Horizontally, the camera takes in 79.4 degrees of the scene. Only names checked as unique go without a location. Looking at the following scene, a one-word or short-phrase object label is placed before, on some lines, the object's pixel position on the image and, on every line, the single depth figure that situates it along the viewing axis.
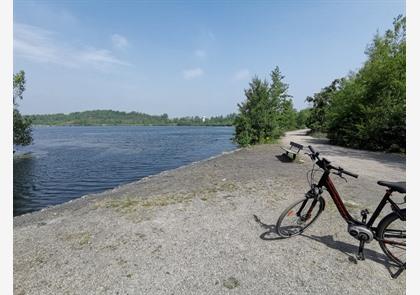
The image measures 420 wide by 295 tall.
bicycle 3.08
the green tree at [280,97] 22.49
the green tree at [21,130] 28.30
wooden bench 10.39
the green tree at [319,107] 36.97
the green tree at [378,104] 14.52
